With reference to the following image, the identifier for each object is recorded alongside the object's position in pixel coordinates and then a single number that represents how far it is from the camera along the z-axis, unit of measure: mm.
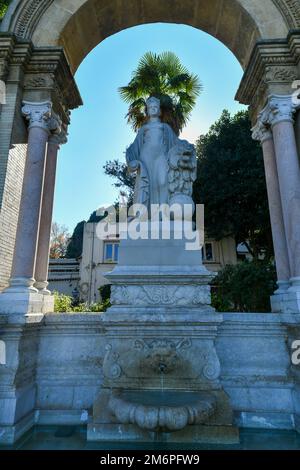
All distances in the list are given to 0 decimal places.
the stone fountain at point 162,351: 3914
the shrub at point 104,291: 18891
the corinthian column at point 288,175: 5250
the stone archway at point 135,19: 6609
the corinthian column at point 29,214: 4979
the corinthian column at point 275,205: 5938
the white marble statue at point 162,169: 5723
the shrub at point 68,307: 10598
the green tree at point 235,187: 18016
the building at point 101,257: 21516
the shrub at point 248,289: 12023
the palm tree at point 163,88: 12922
